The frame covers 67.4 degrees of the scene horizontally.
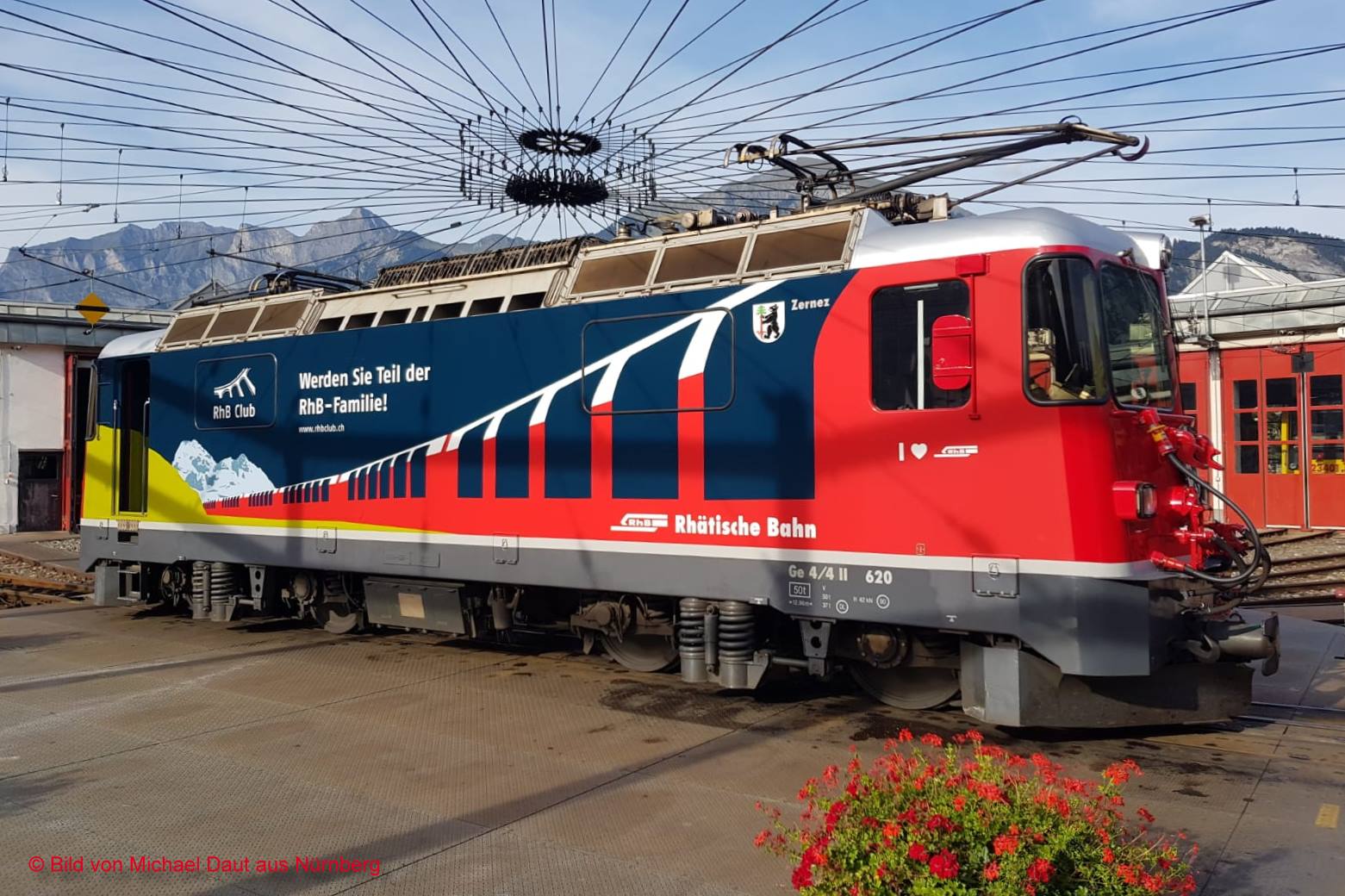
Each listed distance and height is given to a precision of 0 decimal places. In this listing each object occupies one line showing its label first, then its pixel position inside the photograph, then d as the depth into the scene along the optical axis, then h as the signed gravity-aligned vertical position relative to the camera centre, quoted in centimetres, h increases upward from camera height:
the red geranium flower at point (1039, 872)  329 -130
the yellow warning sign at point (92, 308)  2116 +362
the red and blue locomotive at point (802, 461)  695 +12
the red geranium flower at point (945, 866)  332 -129
